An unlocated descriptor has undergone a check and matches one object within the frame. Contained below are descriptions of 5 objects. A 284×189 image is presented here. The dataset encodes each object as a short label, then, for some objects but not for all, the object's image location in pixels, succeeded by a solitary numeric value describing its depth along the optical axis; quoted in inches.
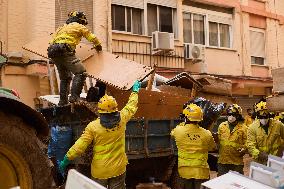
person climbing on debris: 258.9
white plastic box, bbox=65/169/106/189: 80.8
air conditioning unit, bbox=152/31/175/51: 541.3
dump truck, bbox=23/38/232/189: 250.7
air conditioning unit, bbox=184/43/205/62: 591.2
